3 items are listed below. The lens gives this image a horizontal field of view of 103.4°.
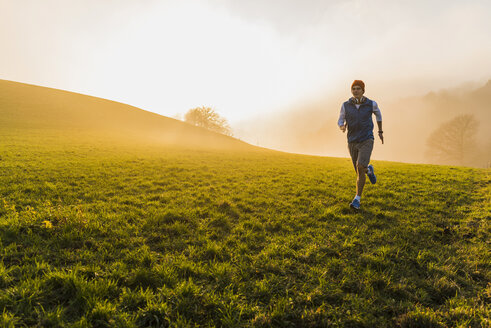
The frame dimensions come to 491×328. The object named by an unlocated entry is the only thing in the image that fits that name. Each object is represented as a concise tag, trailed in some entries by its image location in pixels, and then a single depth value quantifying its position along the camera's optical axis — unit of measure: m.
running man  6.65
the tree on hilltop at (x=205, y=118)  75.75
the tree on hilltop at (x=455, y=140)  56.62
